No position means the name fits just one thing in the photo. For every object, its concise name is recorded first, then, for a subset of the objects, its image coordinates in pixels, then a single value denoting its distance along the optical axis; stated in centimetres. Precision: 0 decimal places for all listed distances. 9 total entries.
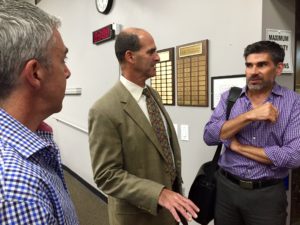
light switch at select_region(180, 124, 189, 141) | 231
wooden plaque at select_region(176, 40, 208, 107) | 210
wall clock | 314
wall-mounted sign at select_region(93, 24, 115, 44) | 305
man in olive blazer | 126
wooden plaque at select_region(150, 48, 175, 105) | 241
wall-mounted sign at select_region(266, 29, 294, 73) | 178
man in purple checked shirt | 142
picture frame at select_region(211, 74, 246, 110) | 184
